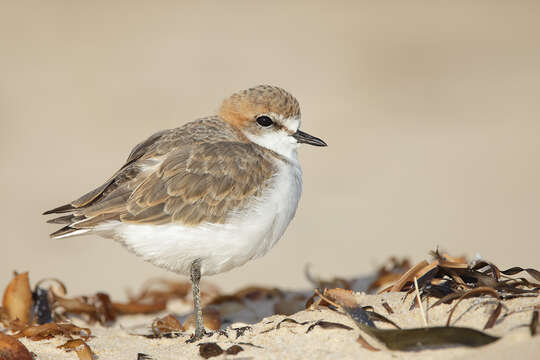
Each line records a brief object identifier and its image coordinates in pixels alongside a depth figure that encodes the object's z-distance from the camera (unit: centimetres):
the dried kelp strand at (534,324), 699
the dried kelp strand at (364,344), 762
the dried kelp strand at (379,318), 798
